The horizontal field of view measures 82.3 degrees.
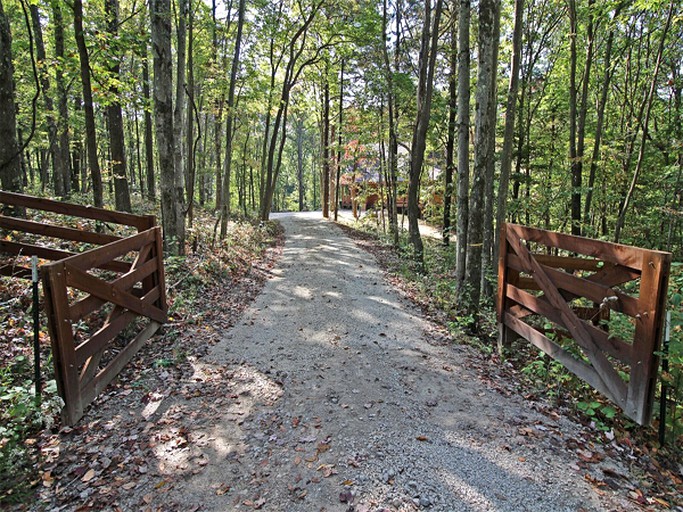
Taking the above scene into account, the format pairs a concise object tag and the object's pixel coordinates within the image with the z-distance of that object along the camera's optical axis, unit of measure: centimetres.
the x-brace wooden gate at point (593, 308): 337
